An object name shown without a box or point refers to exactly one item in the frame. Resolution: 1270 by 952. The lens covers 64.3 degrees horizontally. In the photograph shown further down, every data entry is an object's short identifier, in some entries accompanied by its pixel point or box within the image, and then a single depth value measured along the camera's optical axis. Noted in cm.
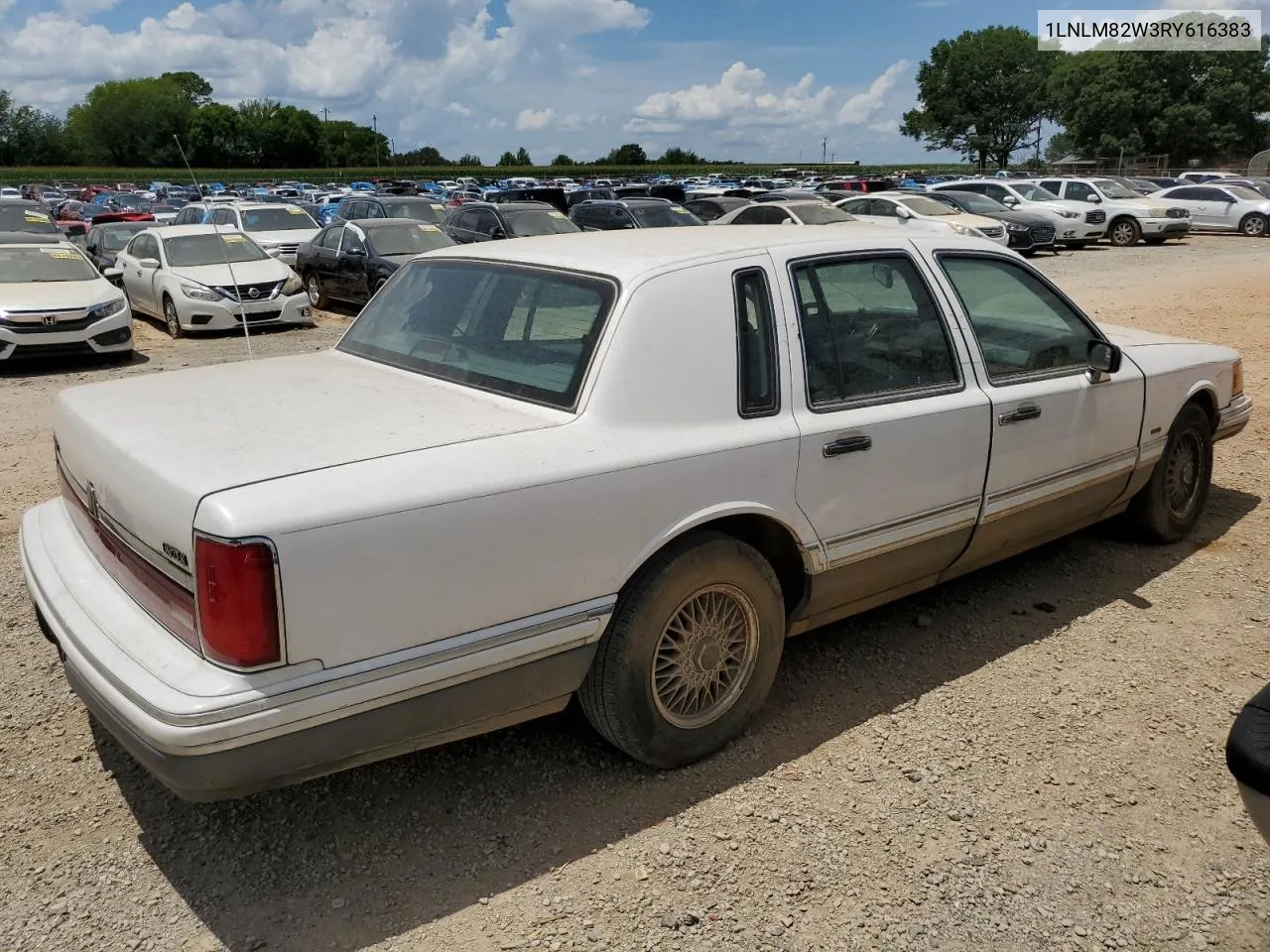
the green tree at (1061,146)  7812
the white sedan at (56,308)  1064
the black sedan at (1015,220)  2322
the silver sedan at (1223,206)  2888
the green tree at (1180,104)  6738
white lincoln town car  249
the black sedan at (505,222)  1753
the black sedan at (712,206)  2417
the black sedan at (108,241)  1809
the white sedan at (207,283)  1310
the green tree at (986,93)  8869
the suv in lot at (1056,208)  2569
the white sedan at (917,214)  2067
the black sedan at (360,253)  1467
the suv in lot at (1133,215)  2658
